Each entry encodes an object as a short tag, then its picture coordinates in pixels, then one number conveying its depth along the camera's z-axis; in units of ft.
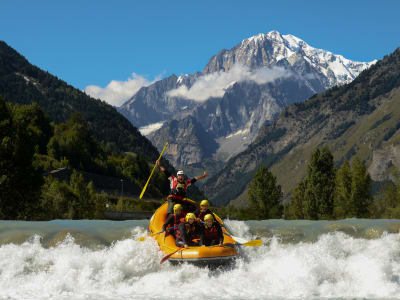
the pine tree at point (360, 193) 344.73
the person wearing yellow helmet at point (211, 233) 78.89
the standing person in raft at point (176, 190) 91.20
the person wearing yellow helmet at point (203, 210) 82.02
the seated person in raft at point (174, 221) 82.43
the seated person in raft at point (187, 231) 77.97
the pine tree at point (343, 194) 344.08
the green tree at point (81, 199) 288.73
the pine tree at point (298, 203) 371.15
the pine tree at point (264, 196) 362.94
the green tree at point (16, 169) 159.43
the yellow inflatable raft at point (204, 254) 72.33
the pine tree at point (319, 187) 334.44
